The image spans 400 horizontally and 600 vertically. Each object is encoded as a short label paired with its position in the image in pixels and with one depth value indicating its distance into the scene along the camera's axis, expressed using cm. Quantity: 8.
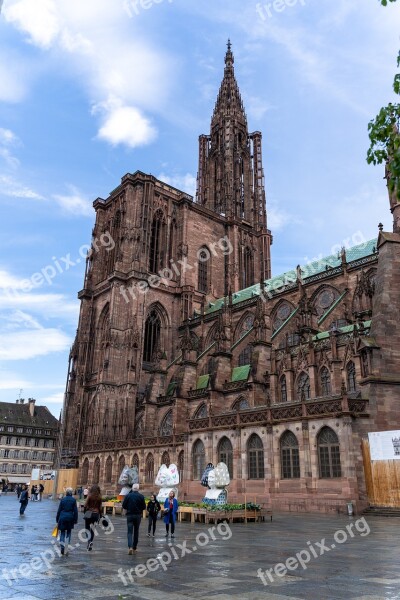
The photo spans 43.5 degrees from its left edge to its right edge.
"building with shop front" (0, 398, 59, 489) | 8306
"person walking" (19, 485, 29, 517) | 2372
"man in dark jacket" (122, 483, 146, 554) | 1073
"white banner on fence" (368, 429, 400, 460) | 2186
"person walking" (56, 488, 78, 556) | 1066
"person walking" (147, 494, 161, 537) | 1465
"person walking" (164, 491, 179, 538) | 1399
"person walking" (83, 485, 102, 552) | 1179
